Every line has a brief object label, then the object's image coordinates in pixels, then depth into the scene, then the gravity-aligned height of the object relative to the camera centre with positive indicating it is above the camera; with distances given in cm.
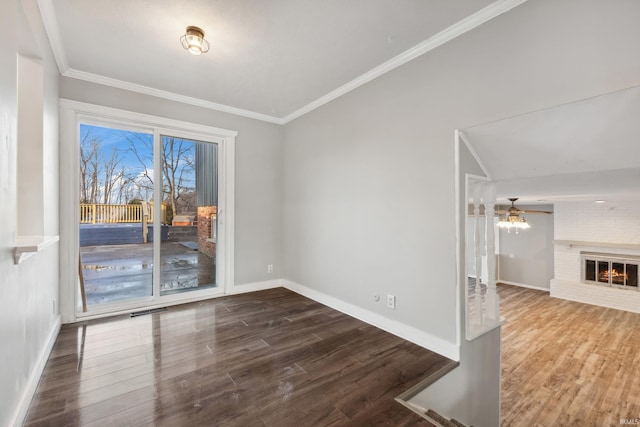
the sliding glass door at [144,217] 299 -5
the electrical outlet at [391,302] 254 -85
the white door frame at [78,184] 272 +36
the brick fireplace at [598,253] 544 -89
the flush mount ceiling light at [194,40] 206 +139
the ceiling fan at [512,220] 577 -16
